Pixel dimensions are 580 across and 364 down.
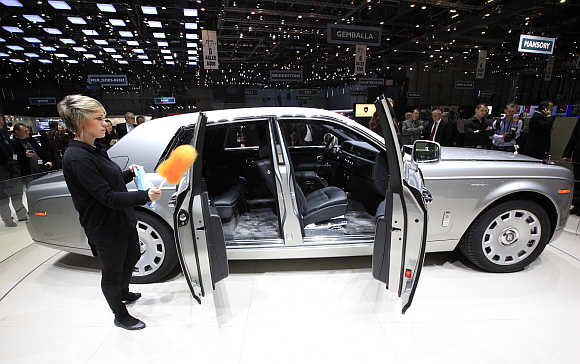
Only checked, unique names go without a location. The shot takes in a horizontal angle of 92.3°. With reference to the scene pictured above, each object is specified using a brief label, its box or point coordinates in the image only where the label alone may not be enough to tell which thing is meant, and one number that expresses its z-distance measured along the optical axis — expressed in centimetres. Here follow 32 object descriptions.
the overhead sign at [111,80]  1415
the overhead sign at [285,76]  1518
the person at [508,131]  515
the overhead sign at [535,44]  838
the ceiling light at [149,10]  859
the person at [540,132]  514
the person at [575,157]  405
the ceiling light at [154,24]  995
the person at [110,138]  571
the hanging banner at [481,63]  1254
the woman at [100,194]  158
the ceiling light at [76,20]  932
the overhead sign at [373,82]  1748
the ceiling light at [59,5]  804
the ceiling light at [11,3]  781
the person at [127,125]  599
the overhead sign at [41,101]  1407
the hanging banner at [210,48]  781
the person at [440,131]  547
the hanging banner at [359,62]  1008
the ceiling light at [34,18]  888
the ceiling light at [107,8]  845
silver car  245
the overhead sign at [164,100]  1862
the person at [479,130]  514
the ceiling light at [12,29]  954
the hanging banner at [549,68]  1226
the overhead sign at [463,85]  1719
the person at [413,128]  677
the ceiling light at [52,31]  1029
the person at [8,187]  358
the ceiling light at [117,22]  971
